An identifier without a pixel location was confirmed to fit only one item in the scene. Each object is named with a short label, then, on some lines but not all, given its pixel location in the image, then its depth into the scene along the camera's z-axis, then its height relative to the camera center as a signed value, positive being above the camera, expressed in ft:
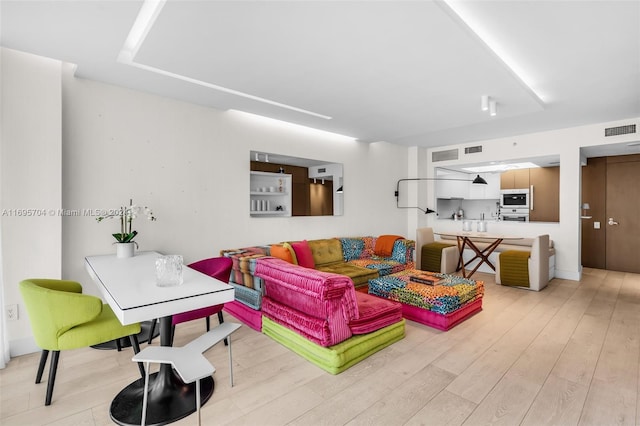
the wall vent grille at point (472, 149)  21.42 +4.41
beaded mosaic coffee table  10.96 -3.14
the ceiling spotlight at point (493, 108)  12.55 +4.26
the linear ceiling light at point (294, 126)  14.84 +4.60
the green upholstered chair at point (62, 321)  6.37 -2.25
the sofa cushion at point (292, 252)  13.70 -1.71
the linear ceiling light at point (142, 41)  7.04 +4.59
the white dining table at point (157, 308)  5.43 -1.67
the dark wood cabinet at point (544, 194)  22.86 +1.37
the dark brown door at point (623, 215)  20.02 -0.20
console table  17.71 -2.01
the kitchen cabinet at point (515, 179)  24.16 +2.64
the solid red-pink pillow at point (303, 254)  14.22 -1.90
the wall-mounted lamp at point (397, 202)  22.02 +0.75
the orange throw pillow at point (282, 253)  13.26 -1.69
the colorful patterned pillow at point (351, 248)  17.25 -1.97
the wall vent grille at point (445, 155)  22.72 +4.28
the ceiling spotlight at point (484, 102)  12.11 +4.33
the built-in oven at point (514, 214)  24.04 -0.13
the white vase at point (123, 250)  10.16 -1.18
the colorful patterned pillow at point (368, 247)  18.07 -2.01
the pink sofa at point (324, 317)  8.18 -2.99
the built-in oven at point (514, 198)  23.94 +1.09
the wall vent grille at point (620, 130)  16.07 +4.30
